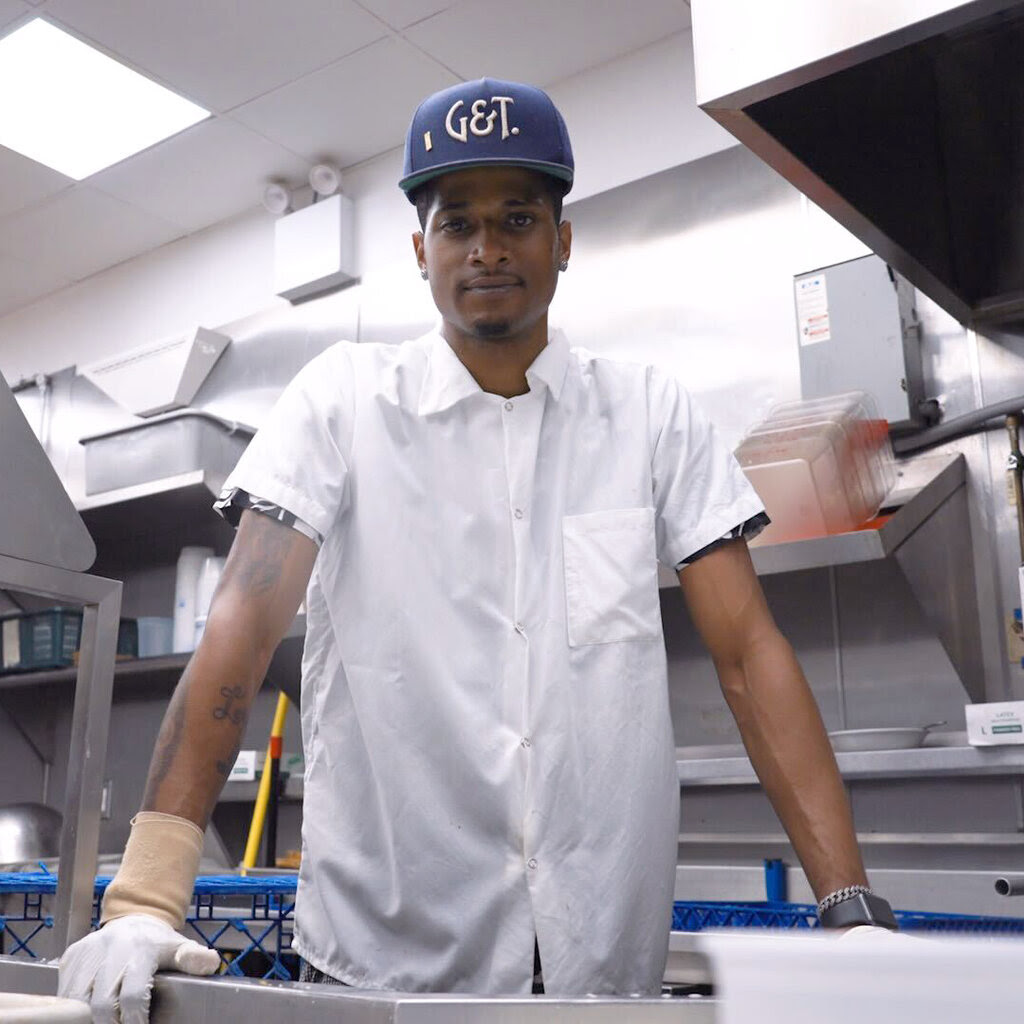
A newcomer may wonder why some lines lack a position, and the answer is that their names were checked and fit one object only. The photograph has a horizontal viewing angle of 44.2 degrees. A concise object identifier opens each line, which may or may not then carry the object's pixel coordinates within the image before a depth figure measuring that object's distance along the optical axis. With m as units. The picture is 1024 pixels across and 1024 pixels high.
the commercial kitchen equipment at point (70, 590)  1.25
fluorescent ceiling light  3.27
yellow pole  2.97
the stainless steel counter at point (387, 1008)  0.61
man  1.22
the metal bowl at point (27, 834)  2.85
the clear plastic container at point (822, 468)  2.23
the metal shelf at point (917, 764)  1.95
